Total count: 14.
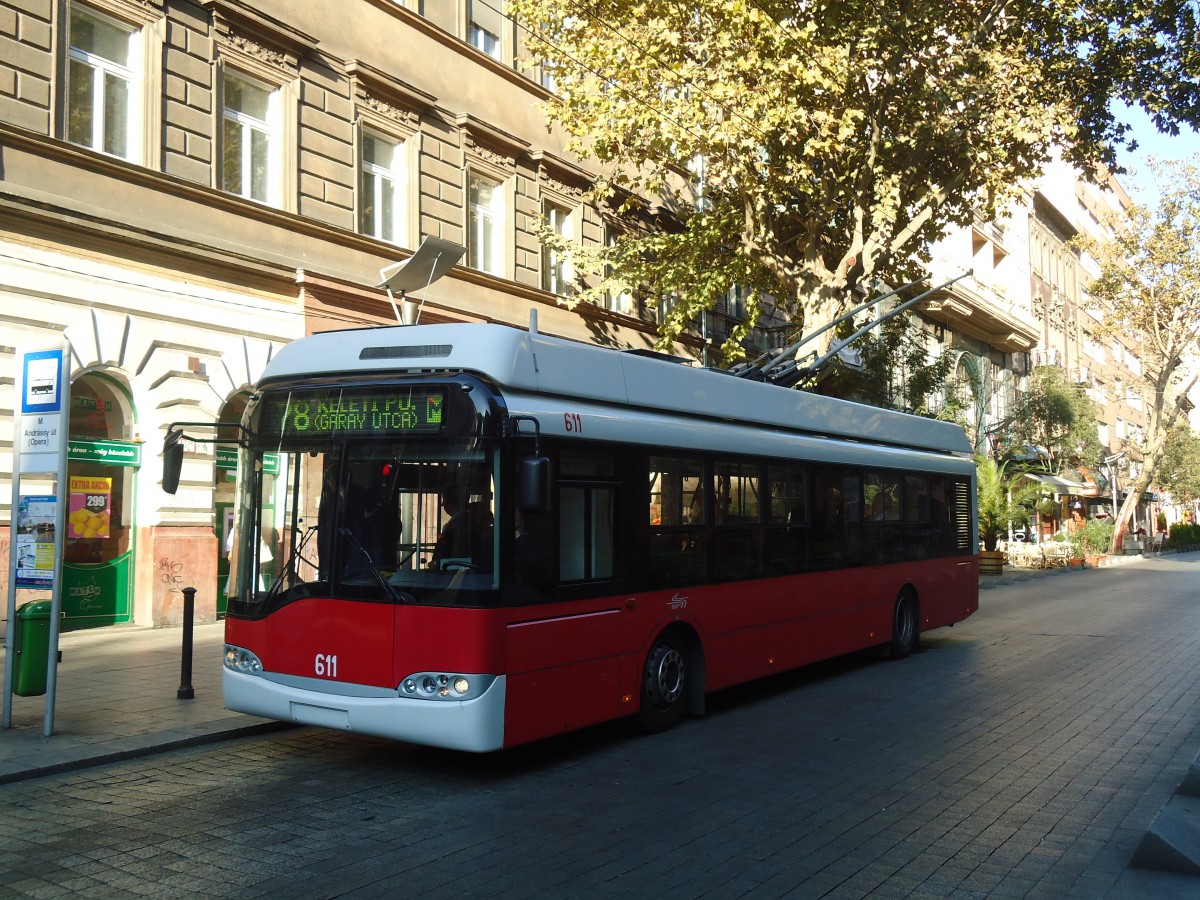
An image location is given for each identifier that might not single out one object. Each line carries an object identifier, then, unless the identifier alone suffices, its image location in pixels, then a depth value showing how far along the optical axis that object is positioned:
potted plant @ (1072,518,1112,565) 39.91
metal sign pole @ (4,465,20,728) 8.41
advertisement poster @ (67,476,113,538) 14.16
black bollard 9.85
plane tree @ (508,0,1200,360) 17.64
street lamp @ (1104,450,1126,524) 53.00
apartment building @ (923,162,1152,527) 44.00
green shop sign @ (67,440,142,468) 14.12
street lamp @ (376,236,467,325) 16.56
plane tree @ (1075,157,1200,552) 44.62
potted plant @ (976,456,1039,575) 30.55
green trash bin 8.52
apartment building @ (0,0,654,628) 13.36
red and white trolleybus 7.07
